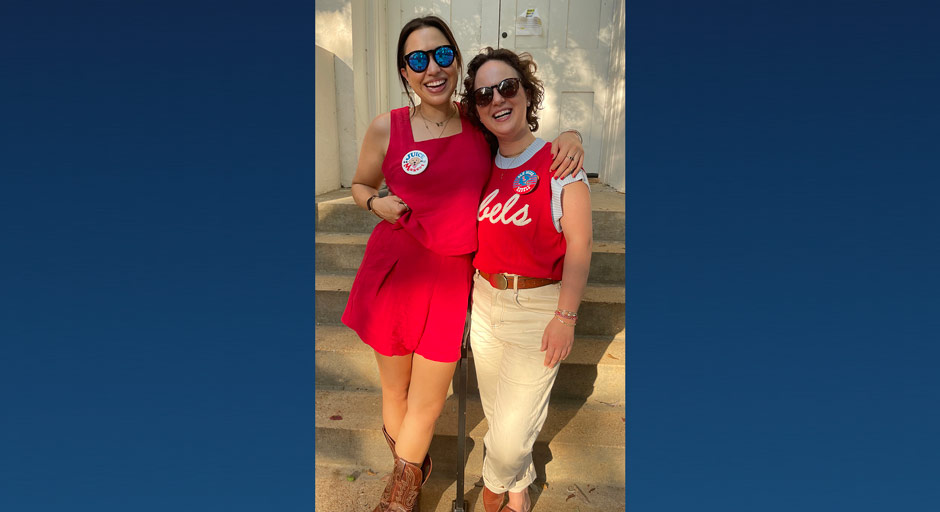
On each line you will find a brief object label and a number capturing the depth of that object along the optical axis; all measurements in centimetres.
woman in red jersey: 162
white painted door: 426
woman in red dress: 169
